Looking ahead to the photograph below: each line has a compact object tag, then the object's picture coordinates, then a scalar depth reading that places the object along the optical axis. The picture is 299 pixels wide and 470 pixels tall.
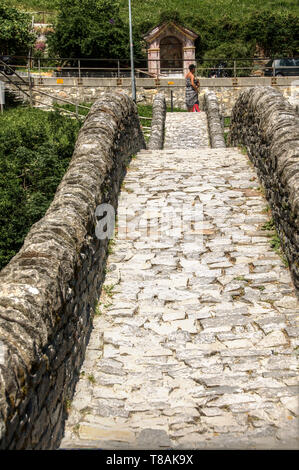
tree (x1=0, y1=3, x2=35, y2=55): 31.99
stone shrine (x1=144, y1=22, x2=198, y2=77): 34.50
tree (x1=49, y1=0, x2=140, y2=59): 31.50
